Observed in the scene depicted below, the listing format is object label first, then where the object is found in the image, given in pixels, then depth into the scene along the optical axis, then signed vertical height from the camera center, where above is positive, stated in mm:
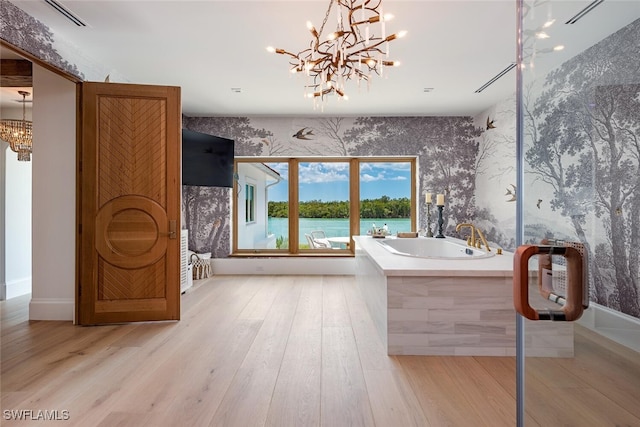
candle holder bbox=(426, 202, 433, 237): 4939 -130
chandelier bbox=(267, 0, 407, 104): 2121 +1145
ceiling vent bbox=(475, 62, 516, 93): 3468 +1496
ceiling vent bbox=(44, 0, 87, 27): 2420 +1489
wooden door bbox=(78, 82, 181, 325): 3090 +86
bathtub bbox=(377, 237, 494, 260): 4434 -434
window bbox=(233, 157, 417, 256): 5578 +169
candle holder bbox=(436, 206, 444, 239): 4855 -132
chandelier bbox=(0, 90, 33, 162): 3696 +863
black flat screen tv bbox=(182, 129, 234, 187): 4617 +759
